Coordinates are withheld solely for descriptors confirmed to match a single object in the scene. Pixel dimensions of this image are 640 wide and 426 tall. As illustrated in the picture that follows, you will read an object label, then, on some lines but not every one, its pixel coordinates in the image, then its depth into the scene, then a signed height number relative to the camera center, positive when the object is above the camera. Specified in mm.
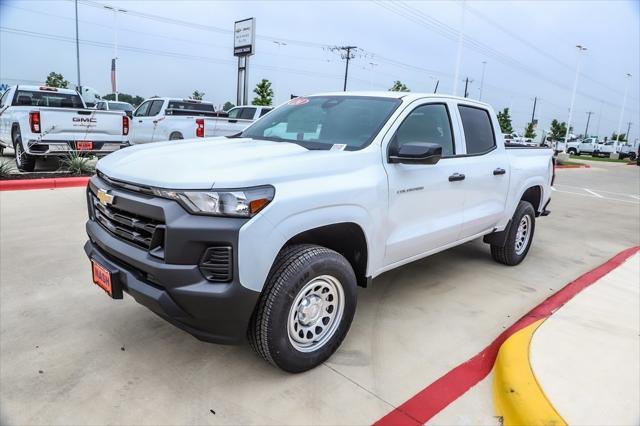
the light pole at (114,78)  37375 +2103
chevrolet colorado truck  2430 -577
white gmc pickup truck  8578 -562
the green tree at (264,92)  41500 +2017
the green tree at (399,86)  47869 +3881
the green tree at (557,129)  81400 +1161
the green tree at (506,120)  67875 +1748
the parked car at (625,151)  49291 -1030
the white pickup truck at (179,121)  12398 -284
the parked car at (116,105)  21906 -9
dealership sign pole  25578 +3763
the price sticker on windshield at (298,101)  4238 +151
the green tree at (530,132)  67506 +298
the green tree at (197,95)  64325 +2163
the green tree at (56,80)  44188 +1892
